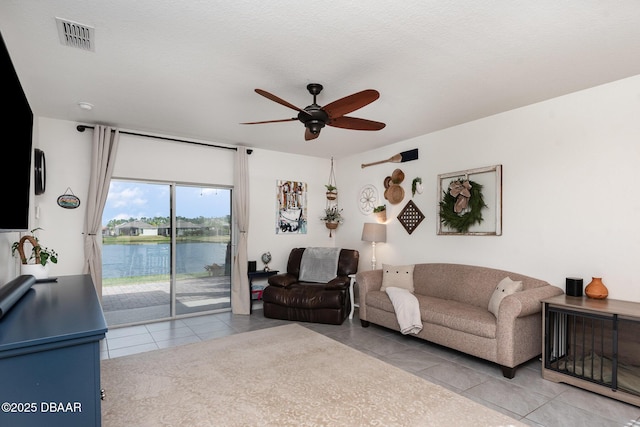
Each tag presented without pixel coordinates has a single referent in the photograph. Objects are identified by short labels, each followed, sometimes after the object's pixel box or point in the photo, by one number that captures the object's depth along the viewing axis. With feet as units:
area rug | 7.64
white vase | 8.71
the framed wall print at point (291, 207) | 19.48
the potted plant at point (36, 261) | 8.71
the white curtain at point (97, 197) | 14.07
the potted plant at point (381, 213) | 17.89
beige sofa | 9.98
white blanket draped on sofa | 12.48
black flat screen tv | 5.74
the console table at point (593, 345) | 8.63
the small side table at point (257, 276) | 17.65
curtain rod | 14.07
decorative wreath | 13.49
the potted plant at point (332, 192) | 20.68
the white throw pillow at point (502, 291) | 10.91
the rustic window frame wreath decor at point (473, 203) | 13.06
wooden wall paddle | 16.30
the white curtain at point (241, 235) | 17.34
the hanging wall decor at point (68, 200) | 13.84
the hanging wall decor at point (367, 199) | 18.62
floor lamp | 17.22
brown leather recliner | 15.60
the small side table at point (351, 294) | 16.74
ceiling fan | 8.57
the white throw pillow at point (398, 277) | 15.00
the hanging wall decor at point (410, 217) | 16.07
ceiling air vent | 7.39
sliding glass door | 15.34
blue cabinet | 3.49
